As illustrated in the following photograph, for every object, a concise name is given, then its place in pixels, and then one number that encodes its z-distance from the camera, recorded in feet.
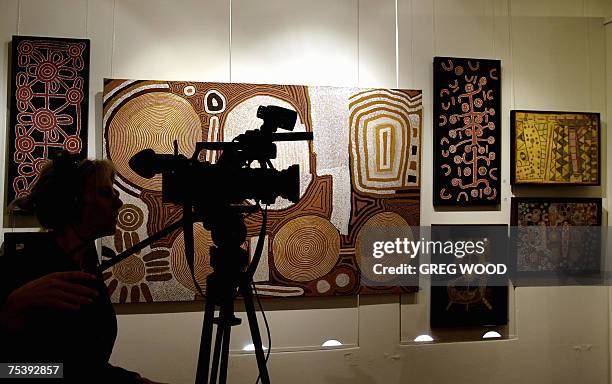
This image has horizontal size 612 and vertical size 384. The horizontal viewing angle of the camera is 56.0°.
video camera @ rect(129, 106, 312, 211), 4.46
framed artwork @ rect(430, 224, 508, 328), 7.12
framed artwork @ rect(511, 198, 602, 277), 7.34
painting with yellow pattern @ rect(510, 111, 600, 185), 7.31
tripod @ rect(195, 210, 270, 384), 4.42
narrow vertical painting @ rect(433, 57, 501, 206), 7.11
